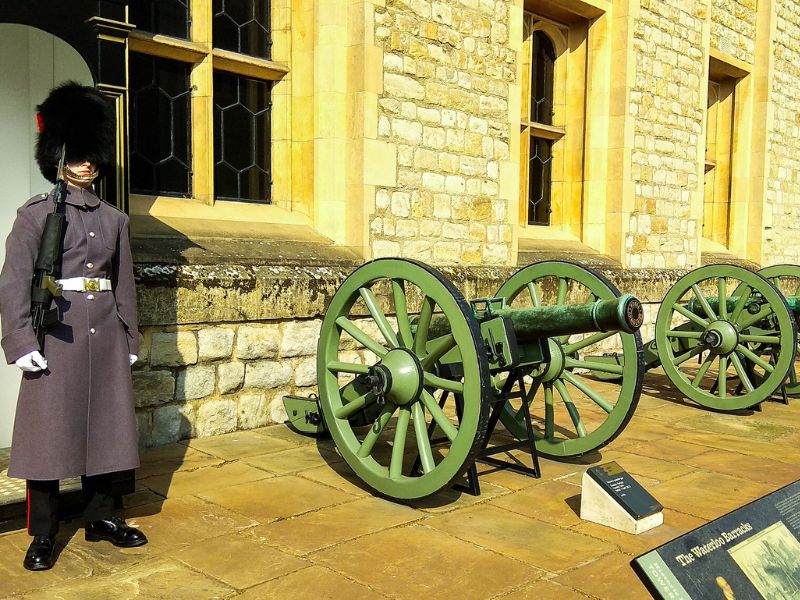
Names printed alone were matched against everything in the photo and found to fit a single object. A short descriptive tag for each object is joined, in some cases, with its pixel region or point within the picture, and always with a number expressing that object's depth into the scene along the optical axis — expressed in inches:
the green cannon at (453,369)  128.0
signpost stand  128.4
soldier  114.0
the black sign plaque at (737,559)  61.7
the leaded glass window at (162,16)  191.2
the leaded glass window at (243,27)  207.9
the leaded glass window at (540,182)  309.9
